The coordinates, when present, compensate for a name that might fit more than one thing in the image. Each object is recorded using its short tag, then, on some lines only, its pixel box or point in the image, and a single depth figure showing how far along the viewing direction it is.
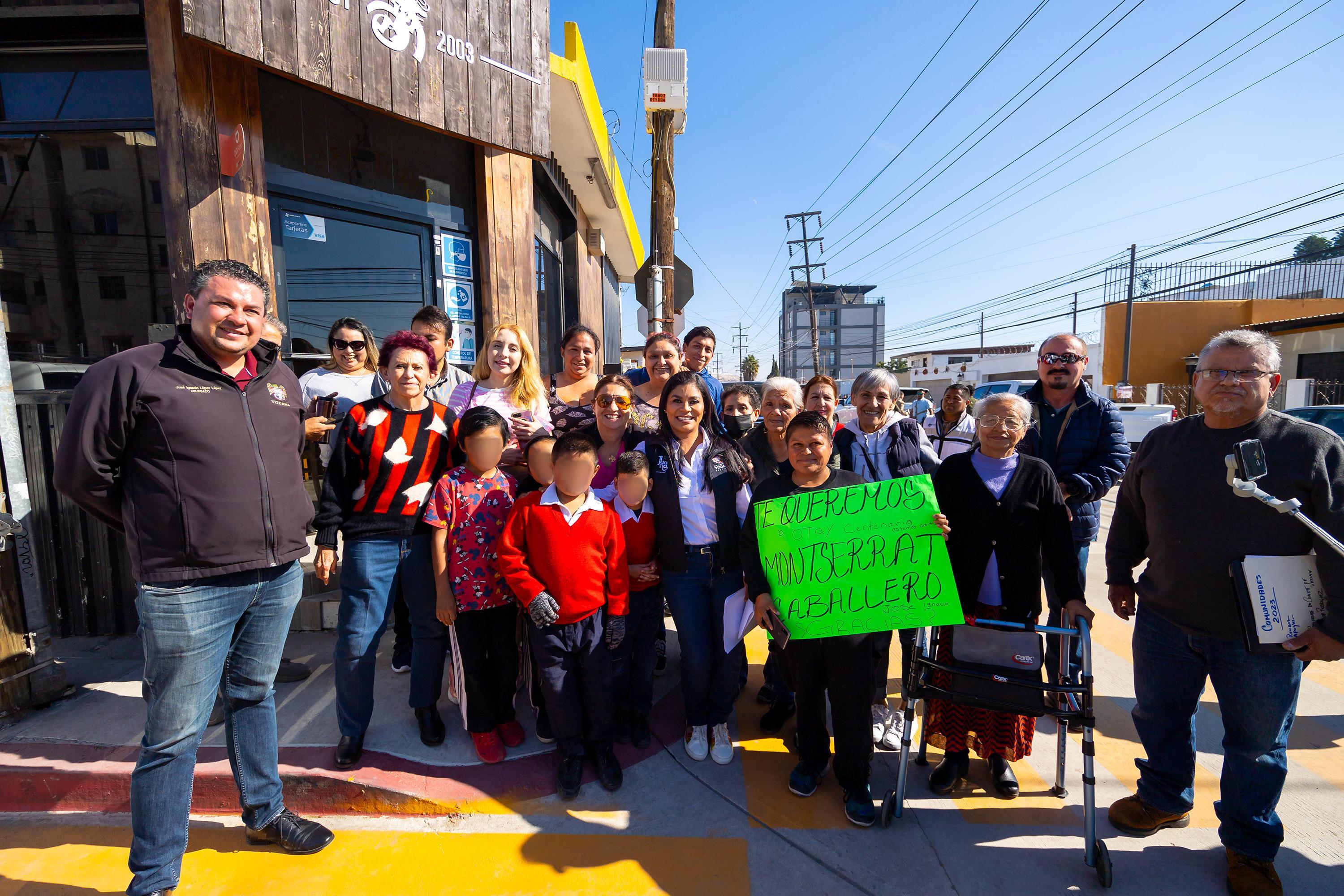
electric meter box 6.45
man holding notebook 2.13
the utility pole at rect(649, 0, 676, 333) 6.85
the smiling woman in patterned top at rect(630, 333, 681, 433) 3.84
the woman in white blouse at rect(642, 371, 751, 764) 2.97
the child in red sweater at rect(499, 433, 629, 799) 2.73
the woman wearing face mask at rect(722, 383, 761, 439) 3.66
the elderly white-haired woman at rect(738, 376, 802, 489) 3.32
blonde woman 3.44
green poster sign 2.50
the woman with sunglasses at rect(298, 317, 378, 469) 3.57
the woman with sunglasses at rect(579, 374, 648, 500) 3.15
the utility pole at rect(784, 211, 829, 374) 42.22
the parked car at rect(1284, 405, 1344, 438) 5.89
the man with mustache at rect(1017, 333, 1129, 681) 3.20
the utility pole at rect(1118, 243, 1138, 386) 24.41
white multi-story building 88.69
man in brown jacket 2.02
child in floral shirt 2.88
